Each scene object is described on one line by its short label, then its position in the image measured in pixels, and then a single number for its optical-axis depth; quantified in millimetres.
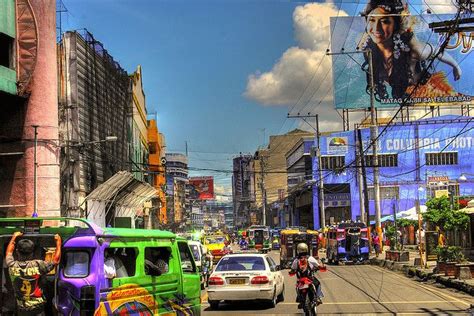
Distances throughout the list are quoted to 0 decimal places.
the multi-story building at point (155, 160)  77931
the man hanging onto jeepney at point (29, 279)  7203
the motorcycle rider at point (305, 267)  12008
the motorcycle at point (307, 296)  11688
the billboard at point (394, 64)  63875
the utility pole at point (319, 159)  57131
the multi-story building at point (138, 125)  51625
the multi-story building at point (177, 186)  124625
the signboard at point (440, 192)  34875
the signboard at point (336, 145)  67938
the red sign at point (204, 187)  128875
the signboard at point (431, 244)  26530
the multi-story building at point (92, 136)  32219
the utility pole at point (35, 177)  26344
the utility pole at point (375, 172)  37712
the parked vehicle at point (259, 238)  64438
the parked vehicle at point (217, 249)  38188
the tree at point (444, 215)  24719
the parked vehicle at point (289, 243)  33812
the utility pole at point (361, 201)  45562
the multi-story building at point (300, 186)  75688
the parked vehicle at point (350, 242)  36062
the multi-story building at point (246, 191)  158788
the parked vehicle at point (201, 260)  21009
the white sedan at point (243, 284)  14828
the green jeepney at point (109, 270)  6996
